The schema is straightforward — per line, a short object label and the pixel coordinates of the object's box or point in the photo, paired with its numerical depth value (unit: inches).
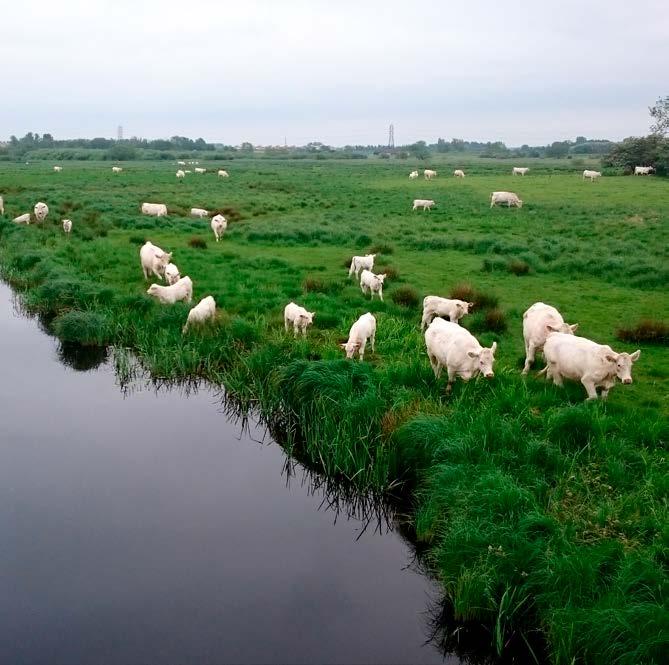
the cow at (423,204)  1531.7
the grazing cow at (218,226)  1096.2
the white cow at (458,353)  424.2
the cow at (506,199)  1574.9
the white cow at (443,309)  572.1
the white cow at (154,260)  788.6
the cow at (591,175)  2350.8
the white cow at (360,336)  497.0
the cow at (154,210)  1363.2
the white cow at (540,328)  470.6
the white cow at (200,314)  584.7
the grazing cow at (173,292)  660.2
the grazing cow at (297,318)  554.3
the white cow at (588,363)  402.9
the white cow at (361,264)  789.9
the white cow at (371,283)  689.6
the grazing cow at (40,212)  1221.7
